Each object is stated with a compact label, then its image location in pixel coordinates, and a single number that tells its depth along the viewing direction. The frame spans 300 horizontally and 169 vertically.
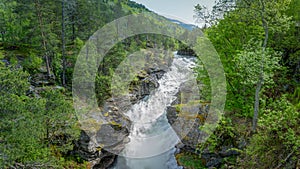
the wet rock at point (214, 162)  11.42
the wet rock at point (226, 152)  10.94
